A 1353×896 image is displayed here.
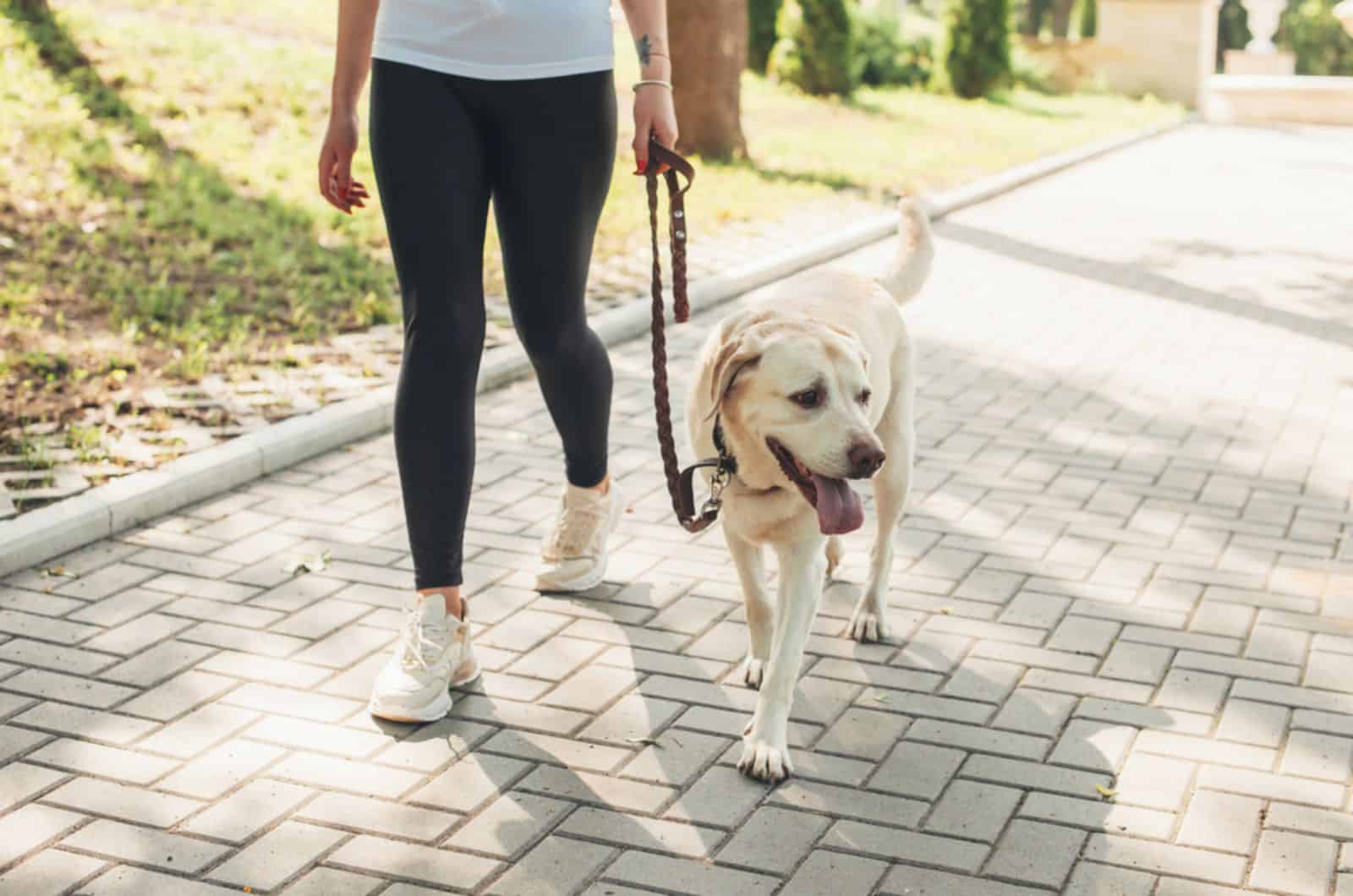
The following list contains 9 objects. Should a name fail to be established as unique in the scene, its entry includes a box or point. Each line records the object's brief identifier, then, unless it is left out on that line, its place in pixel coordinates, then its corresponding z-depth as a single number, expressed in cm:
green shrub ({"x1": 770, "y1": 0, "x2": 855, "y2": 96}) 2016
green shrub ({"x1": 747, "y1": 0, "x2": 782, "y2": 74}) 2148
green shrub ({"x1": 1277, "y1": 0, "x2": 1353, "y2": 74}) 3400
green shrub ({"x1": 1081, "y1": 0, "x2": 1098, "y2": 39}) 3606
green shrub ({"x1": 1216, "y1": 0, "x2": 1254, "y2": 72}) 3856
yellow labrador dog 342
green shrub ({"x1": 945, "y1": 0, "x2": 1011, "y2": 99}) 2278
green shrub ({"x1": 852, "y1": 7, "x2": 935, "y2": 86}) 2320
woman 369
